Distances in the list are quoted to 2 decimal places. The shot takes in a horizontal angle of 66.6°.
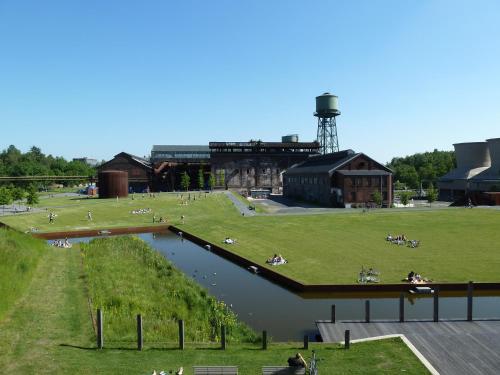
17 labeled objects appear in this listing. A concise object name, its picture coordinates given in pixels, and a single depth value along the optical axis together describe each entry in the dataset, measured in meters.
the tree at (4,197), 60.47
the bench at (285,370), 12.25
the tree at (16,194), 68.24
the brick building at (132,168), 107.94
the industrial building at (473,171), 88.31
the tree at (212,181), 105.31
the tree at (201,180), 108.20
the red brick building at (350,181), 71.06
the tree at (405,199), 73.99
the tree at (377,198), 70.00
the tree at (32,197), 63.60
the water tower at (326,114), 111.38
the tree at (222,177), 110.19
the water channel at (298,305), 20.33
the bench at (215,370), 11.76
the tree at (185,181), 106.19
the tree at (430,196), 77.31
